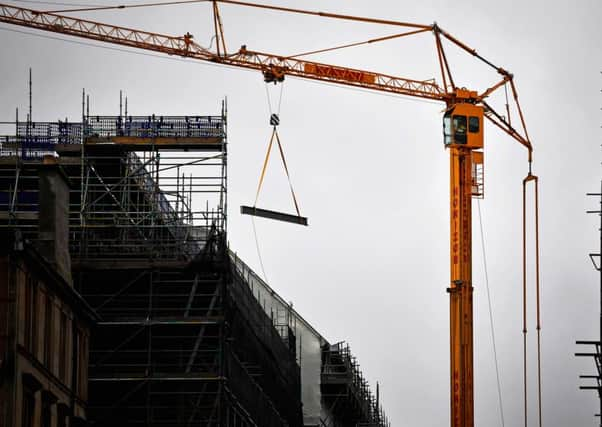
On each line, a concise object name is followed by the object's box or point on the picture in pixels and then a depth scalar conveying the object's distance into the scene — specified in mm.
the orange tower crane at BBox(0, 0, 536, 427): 138250
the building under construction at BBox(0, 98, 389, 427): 102250
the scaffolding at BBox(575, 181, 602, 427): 76900
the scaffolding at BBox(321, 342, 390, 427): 144750
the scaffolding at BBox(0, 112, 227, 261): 106000
